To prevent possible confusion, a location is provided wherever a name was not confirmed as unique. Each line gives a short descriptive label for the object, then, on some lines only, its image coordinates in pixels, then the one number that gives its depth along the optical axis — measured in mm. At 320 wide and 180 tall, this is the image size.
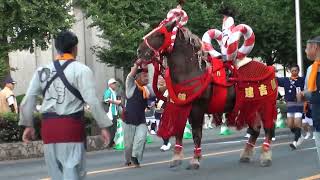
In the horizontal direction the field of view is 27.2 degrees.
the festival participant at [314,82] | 7852
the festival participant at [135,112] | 12383
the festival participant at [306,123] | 14881
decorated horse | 10844
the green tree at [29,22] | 28984
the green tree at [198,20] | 33406
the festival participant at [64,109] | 6492
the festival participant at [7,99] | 17688
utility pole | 30625
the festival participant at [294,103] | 15625
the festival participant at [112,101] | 17344
